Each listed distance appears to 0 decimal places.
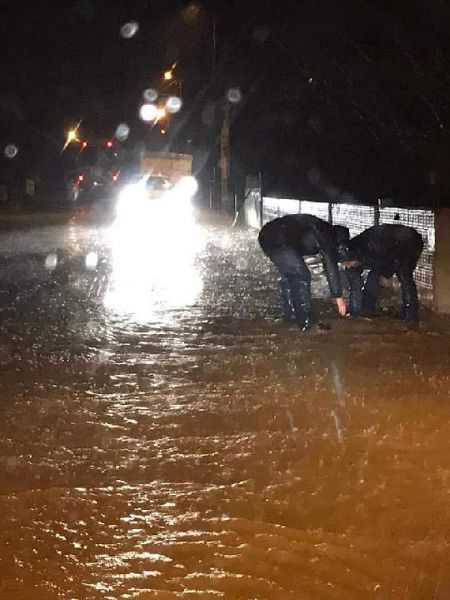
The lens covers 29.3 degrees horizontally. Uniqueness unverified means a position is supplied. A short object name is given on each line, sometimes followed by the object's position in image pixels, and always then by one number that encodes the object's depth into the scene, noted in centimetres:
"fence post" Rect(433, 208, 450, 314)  1084
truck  4388
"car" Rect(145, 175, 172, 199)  3819
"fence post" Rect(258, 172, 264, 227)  2534
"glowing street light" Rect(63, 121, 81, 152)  5469
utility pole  3216
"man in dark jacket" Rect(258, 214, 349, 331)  916
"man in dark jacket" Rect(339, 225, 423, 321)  954
